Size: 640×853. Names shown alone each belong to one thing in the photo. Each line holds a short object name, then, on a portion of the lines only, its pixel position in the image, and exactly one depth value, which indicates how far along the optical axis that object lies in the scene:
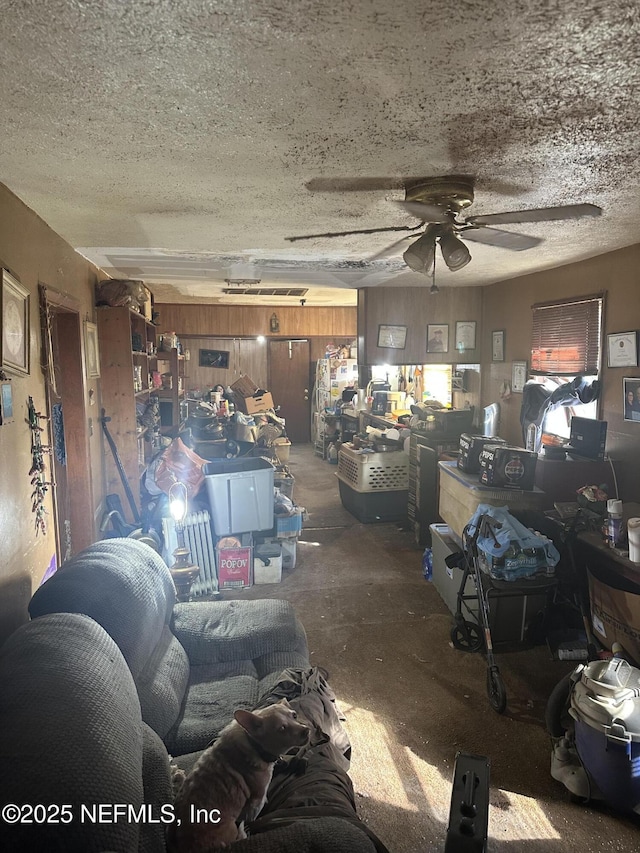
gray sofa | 1.06
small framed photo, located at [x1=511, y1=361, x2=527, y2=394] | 4.46
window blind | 3.57
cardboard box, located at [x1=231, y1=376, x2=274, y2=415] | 7.98
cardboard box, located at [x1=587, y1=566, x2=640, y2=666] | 2.55
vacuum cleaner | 1.94
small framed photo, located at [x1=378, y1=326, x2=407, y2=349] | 5.14
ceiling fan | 2.00
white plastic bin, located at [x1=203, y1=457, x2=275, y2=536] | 4.06
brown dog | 1.39
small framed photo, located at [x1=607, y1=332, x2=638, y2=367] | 3.19
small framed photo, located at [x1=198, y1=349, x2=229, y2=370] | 9.23
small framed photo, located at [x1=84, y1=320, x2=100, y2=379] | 3.73
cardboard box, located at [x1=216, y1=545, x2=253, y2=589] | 3.98
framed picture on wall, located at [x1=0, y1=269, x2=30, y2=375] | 2.01
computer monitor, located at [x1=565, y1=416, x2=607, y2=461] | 3.37
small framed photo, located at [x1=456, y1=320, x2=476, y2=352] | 5.20
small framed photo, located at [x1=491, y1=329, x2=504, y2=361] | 4.81
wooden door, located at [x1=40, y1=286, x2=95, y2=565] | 3.42
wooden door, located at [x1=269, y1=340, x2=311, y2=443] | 9.62
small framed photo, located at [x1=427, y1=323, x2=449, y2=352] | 5.20
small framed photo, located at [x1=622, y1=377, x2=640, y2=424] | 3.17
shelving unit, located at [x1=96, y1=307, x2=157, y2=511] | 4.22
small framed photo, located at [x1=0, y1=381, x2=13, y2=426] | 1.97
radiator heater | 3.96
